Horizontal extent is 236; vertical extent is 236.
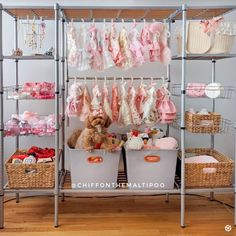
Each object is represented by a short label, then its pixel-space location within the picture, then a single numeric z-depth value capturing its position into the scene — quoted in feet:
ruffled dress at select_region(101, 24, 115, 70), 8.57
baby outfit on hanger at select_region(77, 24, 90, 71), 8.52
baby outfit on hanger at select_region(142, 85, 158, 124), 8.92
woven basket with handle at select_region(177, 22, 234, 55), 8.64
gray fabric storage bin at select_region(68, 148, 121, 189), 8.71
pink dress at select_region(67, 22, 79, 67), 8.46
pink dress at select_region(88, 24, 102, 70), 8.54
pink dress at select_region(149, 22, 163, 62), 8.59
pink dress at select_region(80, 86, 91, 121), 8.92
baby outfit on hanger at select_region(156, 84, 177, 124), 8.95
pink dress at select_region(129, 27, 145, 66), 8.55
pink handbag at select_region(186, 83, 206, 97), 8.95
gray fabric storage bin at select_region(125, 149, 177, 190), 8.77
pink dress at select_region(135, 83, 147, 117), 9.05
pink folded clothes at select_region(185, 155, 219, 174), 9.10
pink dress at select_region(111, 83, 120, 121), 9.03
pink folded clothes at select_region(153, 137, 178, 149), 8.94
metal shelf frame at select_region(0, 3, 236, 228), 8.45
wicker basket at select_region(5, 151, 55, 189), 8.71
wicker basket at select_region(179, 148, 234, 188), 8.82
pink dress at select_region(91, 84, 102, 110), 8.87
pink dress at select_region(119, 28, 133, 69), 8.57
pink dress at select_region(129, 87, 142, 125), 8.99
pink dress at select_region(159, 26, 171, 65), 8.71
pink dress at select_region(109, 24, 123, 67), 8.54
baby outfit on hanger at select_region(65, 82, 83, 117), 8.80
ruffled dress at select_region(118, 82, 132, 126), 8.98
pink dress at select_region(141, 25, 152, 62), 8.59
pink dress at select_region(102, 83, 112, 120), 9.00
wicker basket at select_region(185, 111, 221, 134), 8.87
